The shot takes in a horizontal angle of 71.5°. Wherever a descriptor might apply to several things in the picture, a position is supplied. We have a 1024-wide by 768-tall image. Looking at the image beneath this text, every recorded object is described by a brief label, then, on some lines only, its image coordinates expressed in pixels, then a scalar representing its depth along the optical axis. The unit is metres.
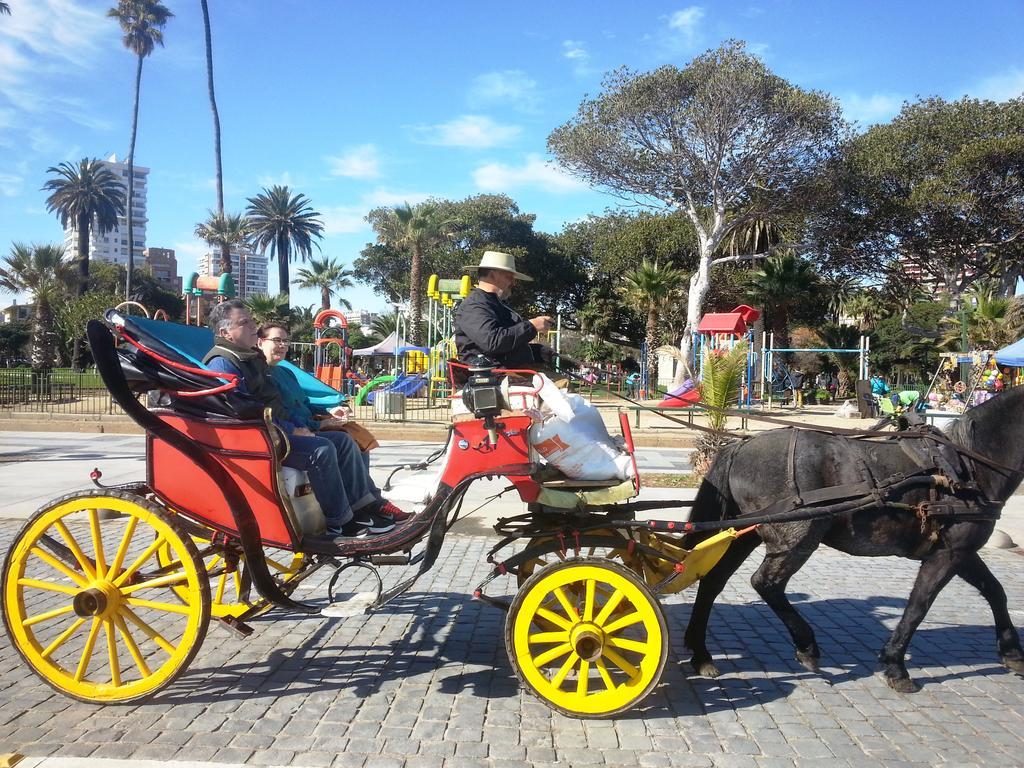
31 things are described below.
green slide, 14.65
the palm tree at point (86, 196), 64.19
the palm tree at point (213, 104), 54.89
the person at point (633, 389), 26.59
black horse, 3.76
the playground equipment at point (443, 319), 19.69
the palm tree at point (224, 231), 46.34
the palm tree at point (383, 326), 42.97
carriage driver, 3.69
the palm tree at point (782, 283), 31.64
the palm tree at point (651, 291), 30.17
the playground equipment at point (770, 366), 22.10
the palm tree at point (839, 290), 35.56
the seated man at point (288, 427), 3.81
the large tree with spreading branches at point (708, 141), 26.34
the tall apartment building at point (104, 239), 186.79
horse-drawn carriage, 3.40
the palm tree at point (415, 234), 32.91
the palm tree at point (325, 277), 51.34
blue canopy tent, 14.19
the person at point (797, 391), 27.36
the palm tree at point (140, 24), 56.25
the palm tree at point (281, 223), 54.41
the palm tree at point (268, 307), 35.59
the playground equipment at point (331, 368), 20.92
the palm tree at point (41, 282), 29.16
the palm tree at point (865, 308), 34.91
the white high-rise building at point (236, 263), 57.95
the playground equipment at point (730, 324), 23.78
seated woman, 4.20
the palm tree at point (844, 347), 32.25
